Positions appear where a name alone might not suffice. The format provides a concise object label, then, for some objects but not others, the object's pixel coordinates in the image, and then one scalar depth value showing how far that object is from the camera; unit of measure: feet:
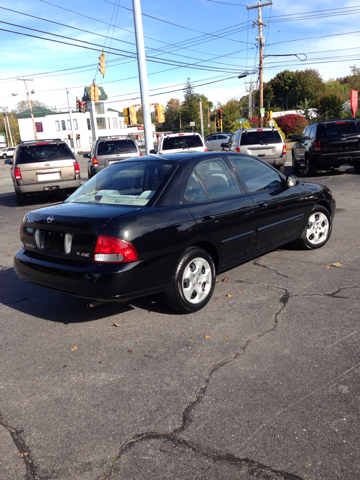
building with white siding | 287.07
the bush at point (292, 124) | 143.54
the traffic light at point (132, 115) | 60.56
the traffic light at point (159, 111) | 62.03
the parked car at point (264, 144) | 50.83
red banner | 91.99
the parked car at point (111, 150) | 53.01
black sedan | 12.81
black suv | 47.26
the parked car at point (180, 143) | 51.98
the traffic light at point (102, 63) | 65.00
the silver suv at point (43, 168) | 41.78
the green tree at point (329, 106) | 170.29
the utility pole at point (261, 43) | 118.73
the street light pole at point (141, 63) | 53.67
